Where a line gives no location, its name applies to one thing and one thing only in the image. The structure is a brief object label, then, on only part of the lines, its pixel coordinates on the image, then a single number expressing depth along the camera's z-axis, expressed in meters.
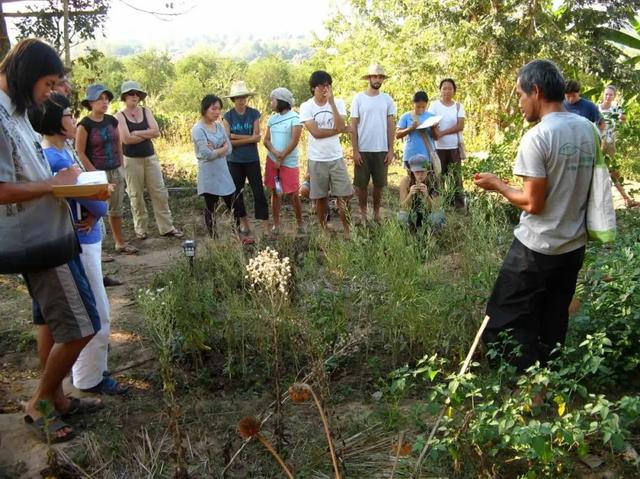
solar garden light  4.53
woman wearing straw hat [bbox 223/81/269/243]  6.51
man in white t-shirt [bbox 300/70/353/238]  6.11
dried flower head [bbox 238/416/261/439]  2.25
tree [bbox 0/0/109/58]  7.96
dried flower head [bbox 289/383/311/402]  2.36
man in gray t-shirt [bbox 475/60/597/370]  2.66
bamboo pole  2.29
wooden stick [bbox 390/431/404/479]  2.22
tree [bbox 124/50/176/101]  45.19
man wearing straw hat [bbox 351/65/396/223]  6.53
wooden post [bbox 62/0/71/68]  7.02
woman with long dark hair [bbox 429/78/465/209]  7.18
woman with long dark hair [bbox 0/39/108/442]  2.57
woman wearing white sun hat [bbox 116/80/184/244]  6.27
